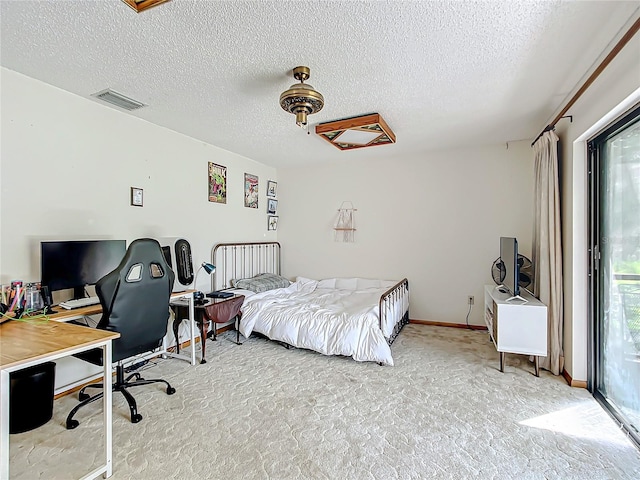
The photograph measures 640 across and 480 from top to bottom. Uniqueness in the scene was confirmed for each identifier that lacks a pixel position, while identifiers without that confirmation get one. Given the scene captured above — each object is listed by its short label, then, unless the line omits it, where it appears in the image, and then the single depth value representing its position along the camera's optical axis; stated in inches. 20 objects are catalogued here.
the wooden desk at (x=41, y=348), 51.8
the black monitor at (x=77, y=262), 89.7
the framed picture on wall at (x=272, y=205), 206.5
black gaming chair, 81.0
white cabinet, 108.7
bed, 122.7
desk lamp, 131.2
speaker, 124.8
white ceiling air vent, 102.3
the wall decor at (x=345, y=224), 195.4
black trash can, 77.8
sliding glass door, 77.9
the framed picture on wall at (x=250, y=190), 185.5
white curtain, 109.4
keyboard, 90.3
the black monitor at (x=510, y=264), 114.7
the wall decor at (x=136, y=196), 122.1
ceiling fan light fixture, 86.6
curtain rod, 66.3
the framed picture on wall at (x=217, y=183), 159.2
